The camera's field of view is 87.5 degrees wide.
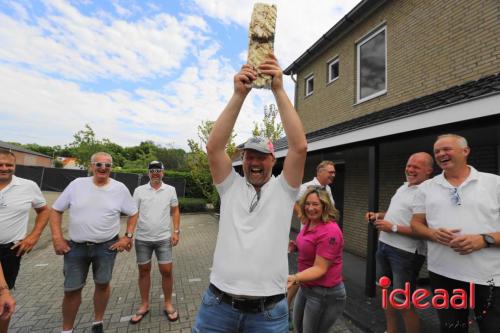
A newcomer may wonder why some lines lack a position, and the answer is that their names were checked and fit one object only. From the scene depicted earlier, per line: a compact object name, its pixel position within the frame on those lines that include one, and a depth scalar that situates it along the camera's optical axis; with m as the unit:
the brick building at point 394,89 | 3.38
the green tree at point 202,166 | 15.77
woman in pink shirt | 2.14
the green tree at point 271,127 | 17.01
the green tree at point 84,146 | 26.98
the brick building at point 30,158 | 40.50
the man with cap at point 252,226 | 1.47
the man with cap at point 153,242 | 3.55
